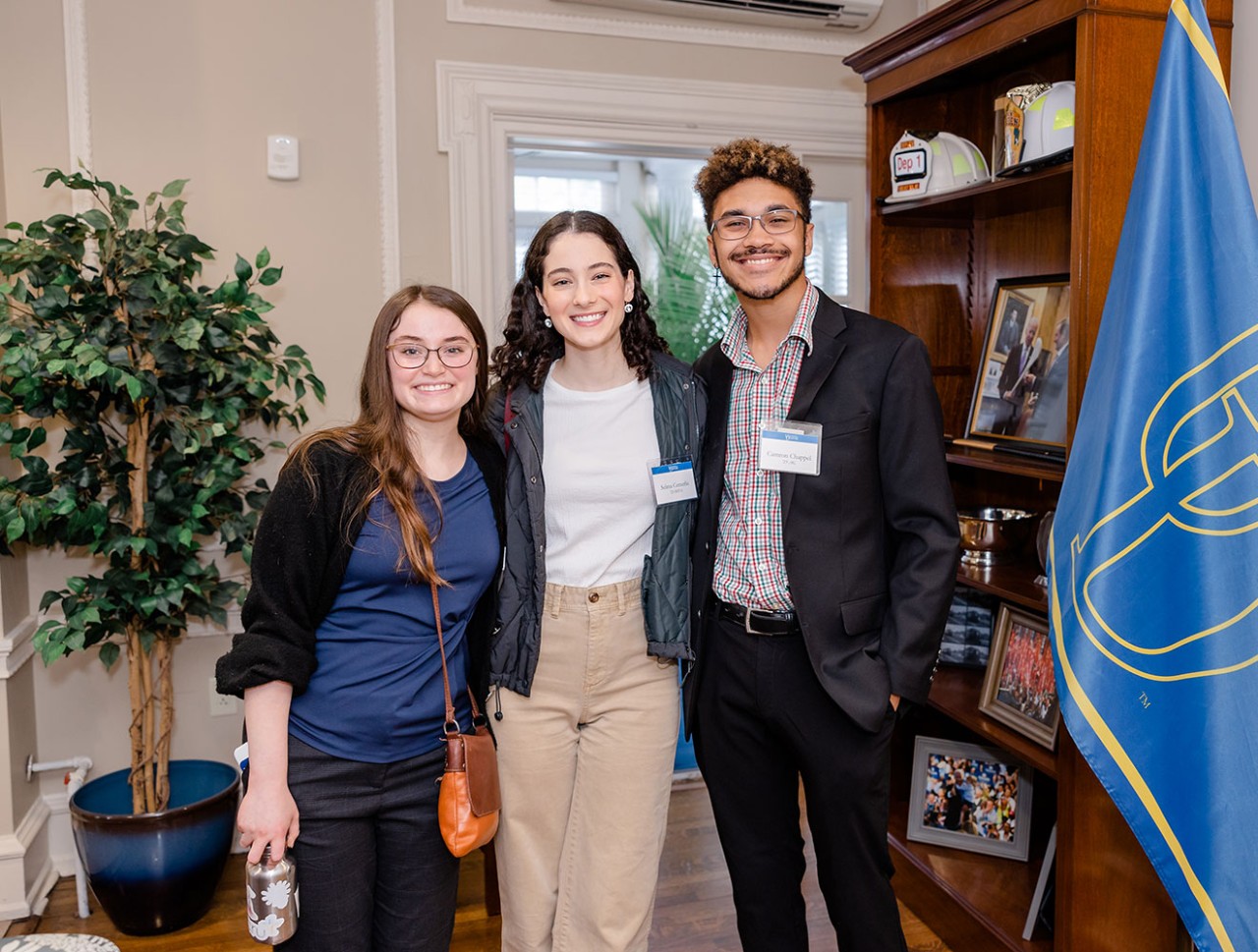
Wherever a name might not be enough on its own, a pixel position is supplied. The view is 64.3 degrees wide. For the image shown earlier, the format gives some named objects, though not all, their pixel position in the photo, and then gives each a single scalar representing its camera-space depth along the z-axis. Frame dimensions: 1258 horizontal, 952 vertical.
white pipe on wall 2.72
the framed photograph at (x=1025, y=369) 2.40
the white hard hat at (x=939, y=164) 2.49
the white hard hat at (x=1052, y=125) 2.09
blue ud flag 1.65
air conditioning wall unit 3.21
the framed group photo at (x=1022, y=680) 2.27
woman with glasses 1.51
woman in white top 1.81
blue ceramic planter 2.59
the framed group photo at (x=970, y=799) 2.58
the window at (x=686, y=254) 3.70
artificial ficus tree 2.43
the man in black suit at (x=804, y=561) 1.80
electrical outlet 3.08
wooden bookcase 1.96
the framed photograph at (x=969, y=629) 2.67
